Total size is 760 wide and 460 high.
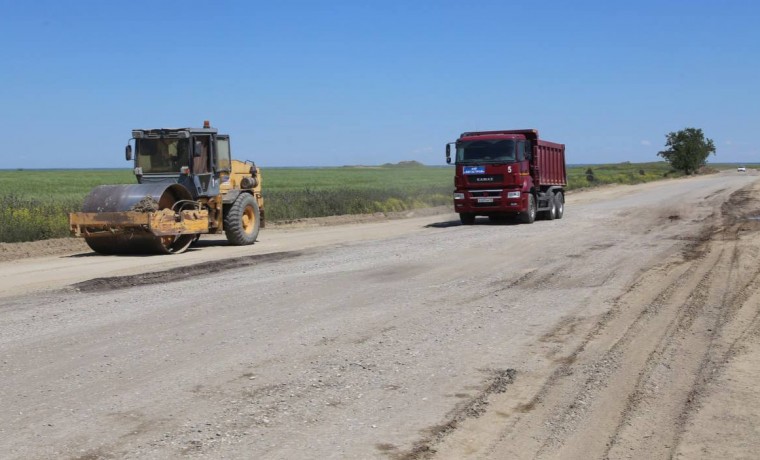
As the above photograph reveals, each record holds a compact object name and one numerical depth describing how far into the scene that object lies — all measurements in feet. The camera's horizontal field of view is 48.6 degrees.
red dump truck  80.07
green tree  312.09
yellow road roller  54.03
